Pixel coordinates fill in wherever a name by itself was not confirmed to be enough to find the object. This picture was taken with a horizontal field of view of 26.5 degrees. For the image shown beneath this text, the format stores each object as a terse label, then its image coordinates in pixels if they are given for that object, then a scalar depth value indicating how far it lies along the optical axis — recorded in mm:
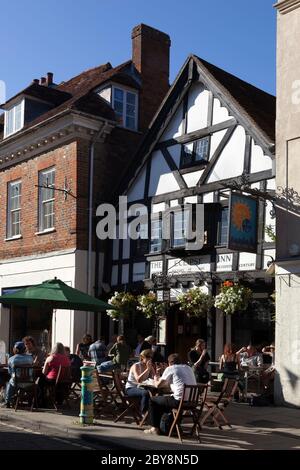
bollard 10133
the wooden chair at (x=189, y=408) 9109
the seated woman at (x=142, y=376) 10359
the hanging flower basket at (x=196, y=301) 15281
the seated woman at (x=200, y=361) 12820
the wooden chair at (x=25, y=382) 11734
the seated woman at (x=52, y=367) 11930
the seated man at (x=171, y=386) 9320
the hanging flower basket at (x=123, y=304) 17281
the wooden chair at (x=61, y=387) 11914
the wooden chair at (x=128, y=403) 10438
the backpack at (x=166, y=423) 9344
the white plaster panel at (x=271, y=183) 14500
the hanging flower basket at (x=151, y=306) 16594
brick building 19000
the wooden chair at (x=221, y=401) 10094
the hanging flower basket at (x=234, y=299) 14195
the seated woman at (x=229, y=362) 13305
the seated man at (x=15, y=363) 11833
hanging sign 13141
